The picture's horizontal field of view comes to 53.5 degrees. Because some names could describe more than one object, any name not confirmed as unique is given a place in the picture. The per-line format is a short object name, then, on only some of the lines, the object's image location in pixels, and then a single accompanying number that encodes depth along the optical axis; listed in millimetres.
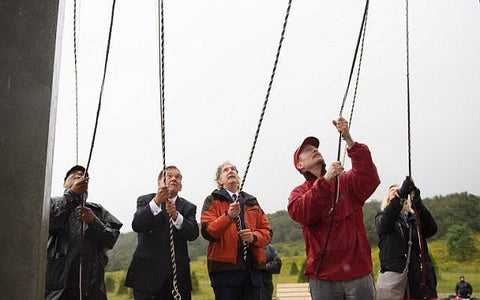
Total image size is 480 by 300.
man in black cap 3176
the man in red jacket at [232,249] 3527
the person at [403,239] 3932
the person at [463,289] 9406
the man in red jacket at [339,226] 2875
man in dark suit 3527
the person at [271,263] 5121
